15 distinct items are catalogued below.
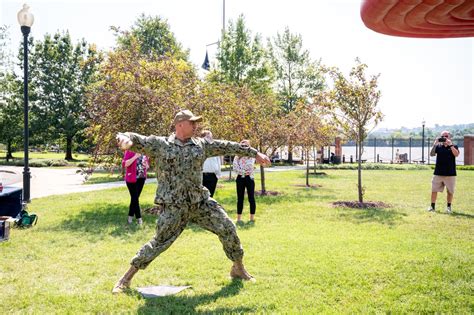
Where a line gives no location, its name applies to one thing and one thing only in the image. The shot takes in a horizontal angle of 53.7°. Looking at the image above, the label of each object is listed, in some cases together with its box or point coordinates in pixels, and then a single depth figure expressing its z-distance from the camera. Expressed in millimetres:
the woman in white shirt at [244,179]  10344
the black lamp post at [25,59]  13406
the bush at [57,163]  34991
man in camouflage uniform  5352
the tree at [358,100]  13484
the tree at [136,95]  11430
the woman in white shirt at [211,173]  10617
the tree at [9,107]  38656
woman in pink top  9852
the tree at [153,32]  42844
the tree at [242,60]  39781
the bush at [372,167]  36031
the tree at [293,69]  47125
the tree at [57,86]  42750
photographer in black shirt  12195
